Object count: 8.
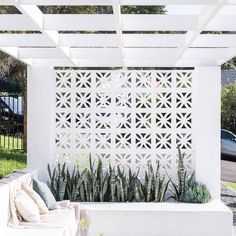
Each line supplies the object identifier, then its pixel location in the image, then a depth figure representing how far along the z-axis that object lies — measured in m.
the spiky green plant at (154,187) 6.35
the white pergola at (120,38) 3.98
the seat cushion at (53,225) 4.57
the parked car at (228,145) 13.76
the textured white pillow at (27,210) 4.88
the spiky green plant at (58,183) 6.26
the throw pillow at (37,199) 5.23
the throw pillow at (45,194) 5.52
